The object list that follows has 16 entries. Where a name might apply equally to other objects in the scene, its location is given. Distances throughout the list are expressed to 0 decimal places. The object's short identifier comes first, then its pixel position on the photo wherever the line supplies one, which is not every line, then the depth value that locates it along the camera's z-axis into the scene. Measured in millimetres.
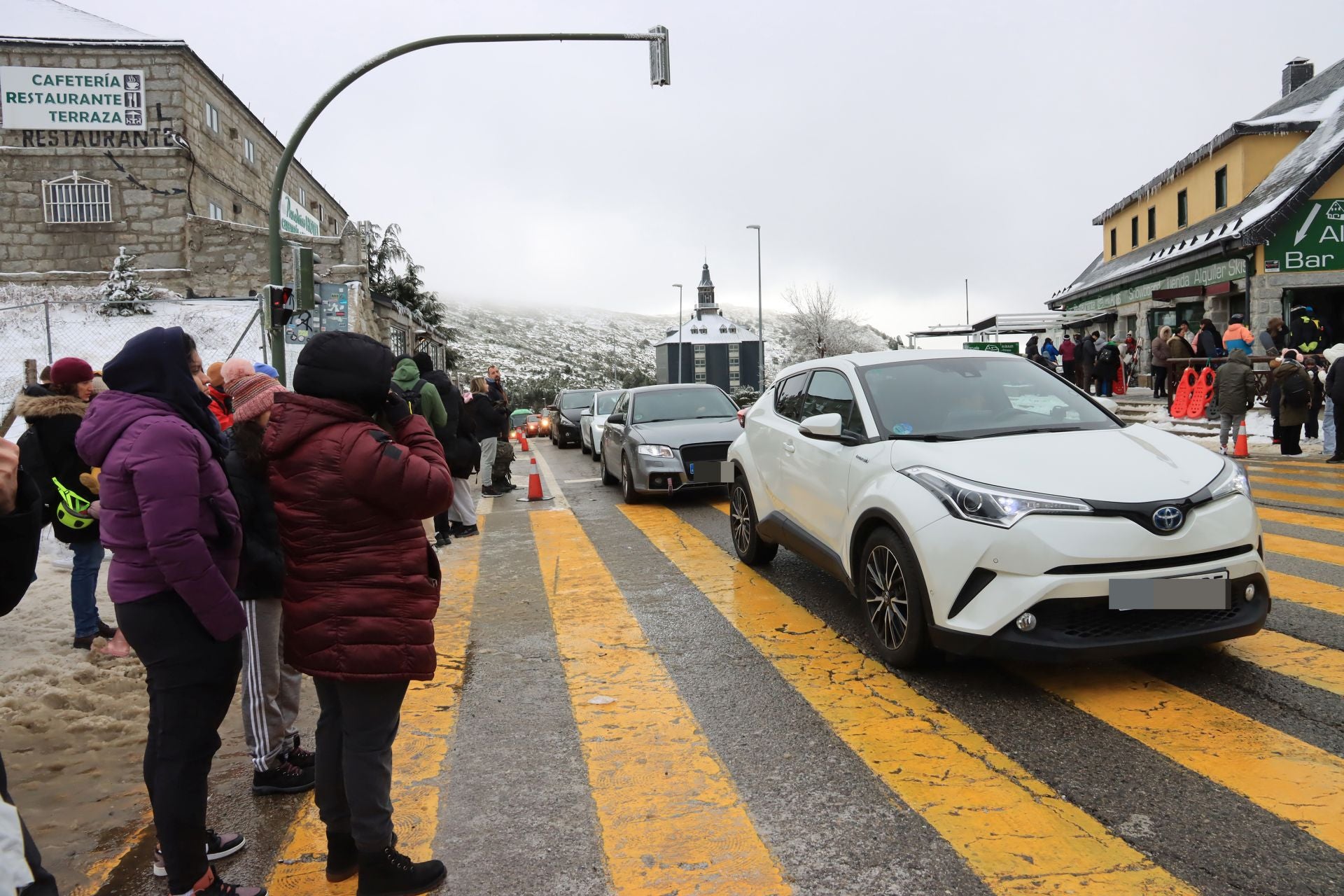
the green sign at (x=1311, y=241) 21203
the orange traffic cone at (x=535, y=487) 12820
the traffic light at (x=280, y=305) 11867
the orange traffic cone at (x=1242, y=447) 14109
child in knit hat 3326
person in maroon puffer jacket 2713
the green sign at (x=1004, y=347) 33312
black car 24031
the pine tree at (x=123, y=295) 20734
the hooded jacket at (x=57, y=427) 5090
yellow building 21234
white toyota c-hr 3916
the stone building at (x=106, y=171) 24234
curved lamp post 11547
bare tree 76938
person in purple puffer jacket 2703
